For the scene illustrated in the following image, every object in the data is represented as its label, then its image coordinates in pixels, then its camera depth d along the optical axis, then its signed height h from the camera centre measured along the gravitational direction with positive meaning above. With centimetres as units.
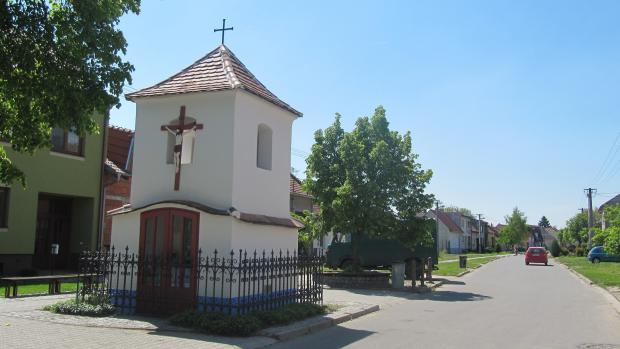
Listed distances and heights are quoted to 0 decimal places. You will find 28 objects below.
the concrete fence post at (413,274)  2069 -109
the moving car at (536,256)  4759 -78
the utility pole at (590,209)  6344 +439
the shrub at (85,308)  1142 -141
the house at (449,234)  8556 +169
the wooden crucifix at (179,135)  1215 +227
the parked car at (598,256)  4719 -73
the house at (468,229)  9764 +306
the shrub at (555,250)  7169 -38
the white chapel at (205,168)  1160 +157
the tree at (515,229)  10538 +326
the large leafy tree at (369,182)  2136 +237
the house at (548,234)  16230 +376
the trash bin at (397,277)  2106 -122
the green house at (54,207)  1961 +120
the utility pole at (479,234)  10380 +217
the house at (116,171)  2333 +285
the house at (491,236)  13388 +229
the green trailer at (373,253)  2767 -46
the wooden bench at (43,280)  1448 -116
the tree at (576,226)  8350 +328
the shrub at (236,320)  988 -146
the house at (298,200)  3759 +297
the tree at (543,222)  19412 +847
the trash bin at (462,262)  3684 -109
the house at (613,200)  8525 +729
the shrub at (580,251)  6688 -49
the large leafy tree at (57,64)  762 +244
